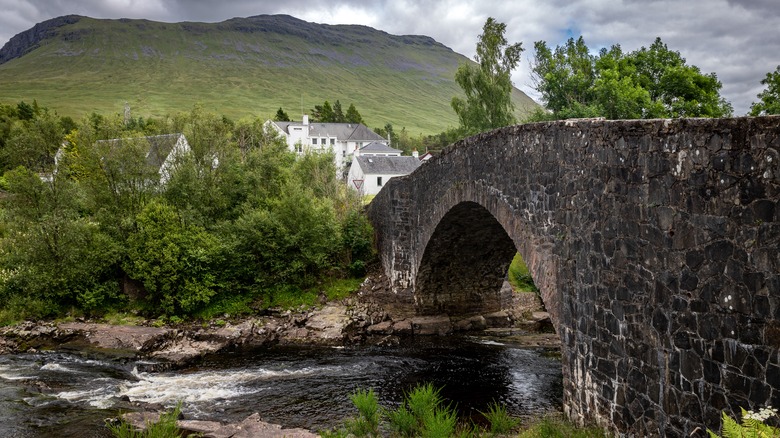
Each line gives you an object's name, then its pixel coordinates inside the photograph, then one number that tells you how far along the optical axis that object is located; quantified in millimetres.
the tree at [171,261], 26656
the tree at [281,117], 95188
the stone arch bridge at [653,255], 7055
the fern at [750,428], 5059
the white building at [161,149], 29500
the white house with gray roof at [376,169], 62156
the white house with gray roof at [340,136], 87688
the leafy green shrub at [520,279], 30344
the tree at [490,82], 43469
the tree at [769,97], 29655
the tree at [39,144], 46375
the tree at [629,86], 31078
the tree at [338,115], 106994
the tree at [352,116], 104750
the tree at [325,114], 104875
